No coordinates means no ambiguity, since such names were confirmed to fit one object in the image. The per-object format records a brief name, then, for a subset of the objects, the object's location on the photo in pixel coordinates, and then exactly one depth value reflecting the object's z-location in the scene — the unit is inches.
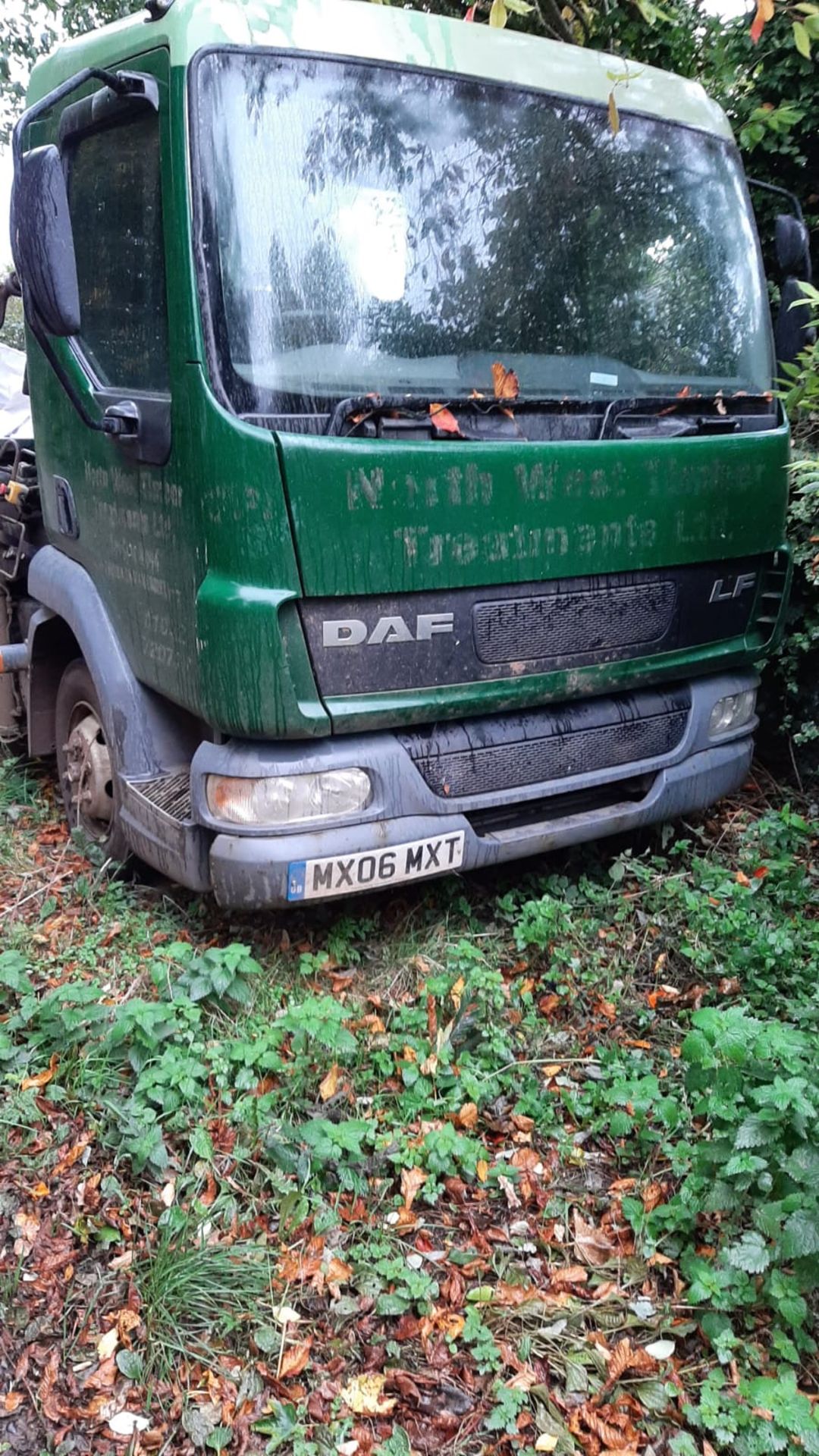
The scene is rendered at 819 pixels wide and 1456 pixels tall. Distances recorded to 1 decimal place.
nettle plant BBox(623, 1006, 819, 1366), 84.8
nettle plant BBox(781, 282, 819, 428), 100.7
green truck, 108.7
